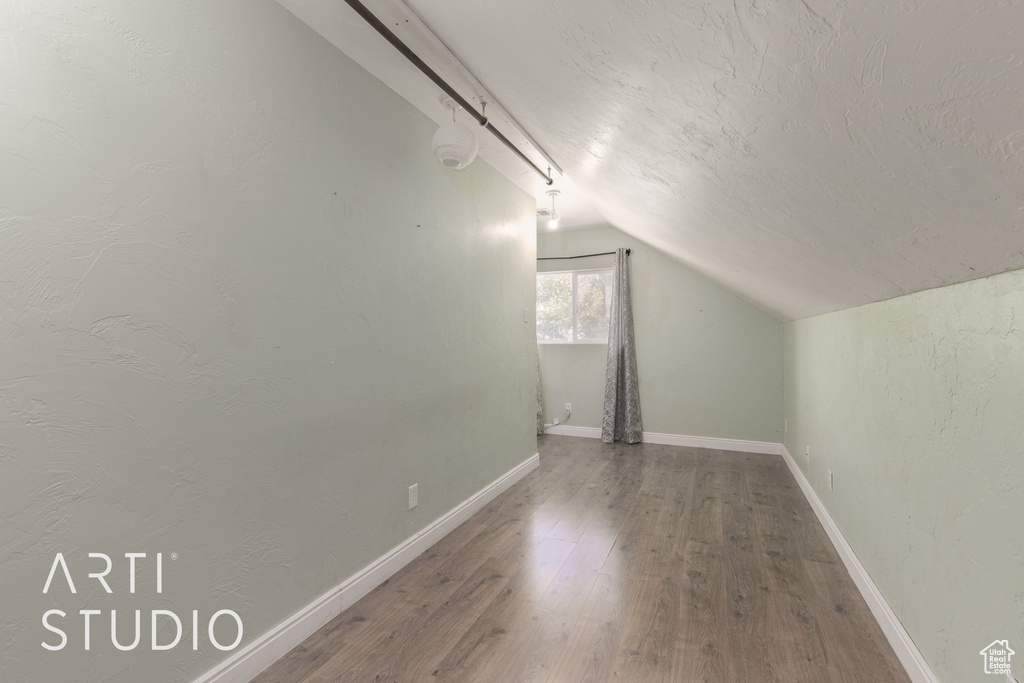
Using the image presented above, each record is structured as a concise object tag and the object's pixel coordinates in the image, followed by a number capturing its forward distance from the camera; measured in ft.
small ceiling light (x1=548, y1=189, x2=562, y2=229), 12.13
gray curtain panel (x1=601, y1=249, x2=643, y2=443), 15.94
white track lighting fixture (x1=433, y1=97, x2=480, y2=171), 6.79
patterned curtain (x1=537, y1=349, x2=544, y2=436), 17.39
